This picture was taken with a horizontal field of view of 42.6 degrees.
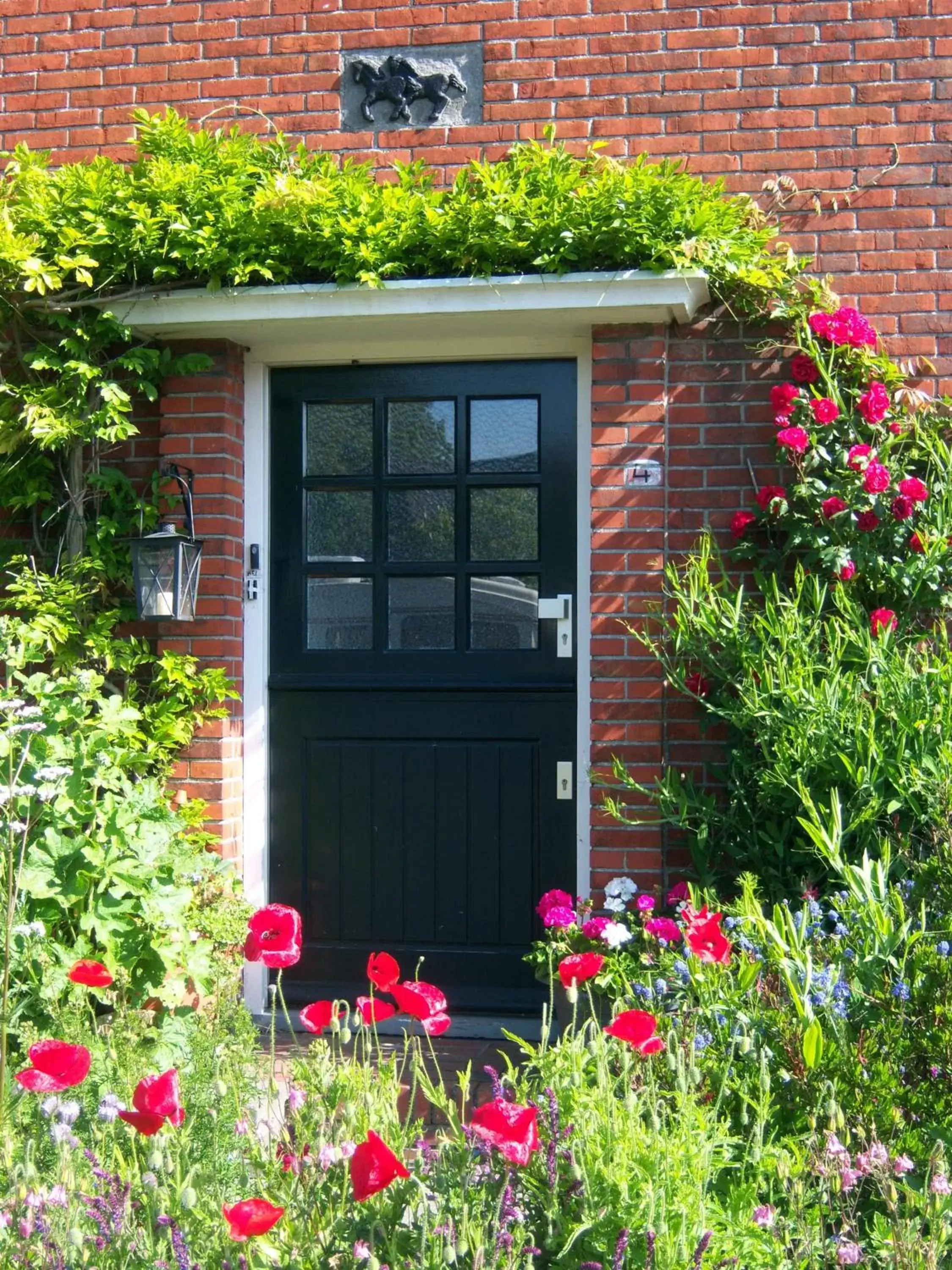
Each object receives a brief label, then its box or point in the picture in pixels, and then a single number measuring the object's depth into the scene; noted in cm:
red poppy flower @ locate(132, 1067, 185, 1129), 171
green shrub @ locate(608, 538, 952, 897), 347
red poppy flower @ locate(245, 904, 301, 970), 208
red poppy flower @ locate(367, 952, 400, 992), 199
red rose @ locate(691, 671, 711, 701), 399
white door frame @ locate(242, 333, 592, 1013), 439
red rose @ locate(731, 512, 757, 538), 406
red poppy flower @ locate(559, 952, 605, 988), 207
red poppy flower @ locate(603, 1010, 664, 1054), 188
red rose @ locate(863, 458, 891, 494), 393
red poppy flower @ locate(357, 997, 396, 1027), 213
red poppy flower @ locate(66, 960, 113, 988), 210
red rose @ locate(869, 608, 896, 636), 380
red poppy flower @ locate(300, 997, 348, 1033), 200
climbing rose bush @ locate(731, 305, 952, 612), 396
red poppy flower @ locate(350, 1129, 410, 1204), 154
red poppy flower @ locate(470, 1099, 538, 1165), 157
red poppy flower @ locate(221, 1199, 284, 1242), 145
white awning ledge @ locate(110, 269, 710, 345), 396
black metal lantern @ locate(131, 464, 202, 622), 412
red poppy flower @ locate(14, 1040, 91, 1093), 175
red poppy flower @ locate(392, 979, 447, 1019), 192
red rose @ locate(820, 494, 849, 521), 395
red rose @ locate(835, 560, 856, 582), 394
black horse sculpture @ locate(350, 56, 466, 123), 447
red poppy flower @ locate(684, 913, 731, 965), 213
